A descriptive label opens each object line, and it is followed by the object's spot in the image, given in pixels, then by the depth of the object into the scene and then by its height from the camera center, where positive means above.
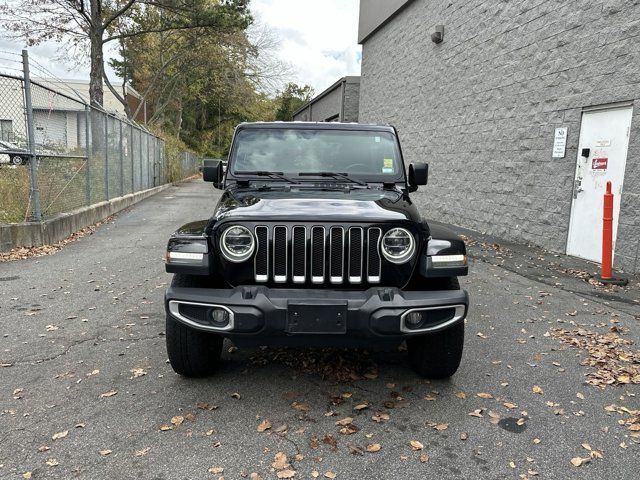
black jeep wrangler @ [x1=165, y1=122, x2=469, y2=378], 2.97 -0.68
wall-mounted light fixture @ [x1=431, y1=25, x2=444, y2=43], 13.20 +3.68
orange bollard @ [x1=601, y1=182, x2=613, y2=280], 6.74 -0.76
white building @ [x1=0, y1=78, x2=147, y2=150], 8.12 +0.84
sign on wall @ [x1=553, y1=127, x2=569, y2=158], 8.73 +0.64
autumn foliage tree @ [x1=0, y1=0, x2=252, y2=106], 19.06 +5.63
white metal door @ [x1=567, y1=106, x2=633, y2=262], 7.56 +0.15
